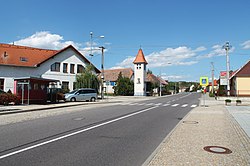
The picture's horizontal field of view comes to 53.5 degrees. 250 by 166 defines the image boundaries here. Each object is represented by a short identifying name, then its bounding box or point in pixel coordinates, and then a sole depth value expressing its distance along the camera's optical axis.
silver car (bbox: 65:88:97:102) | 29.78
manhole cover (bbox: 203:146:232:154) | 6.55
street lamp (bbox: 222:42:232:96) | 41.22
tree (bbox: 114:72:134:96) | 58.94
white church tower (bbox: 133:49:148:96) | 58.59
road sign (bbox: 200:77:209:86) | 24.44
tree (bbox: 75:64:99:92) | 38.38
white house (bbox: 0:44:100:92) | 33.89
